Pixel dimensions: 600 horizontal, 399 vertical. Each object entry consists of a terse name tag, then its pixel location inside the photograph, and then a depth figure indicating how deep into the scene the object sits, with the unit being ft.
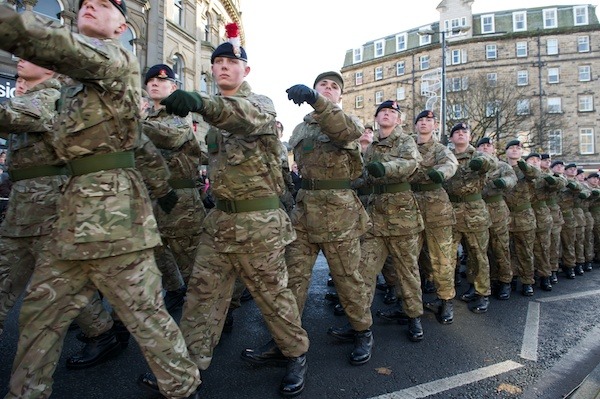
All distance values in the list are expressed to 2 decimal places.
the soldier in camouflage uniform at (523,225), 19.38
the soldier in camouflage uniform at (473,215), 16.38
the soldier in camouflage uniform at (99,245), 6.75
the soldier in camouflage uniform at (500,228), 18.30
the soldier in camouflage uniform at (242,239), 8.62
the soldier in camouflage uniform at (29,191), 9.46
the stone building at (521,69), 97.04
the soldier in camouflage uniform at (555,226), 22.49
